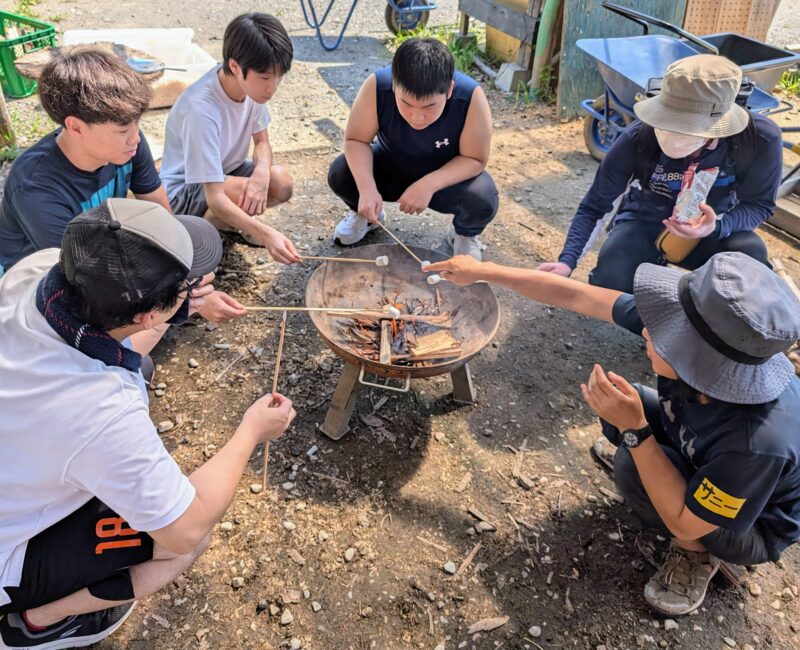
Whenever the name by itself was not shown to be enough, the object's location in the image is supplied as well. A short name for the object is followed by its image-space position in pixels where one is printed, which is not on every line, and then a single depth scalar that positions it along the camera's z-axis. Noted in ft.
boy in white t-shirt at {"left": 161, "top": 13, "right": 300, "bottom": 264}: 10.41
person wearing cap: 5.19
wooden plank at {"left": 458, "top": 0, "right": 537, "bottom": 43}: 21.21
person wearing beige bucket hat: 9.39
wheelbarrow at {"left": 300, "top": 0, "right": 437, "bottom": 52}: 25.88
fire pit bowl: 8.50
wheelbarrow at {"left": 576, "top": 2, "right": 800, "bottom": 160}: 14.42
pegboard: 20.27
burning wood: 9.16
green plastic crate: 18.65
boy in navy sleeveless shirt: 11.75
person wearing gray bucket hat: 5.68
